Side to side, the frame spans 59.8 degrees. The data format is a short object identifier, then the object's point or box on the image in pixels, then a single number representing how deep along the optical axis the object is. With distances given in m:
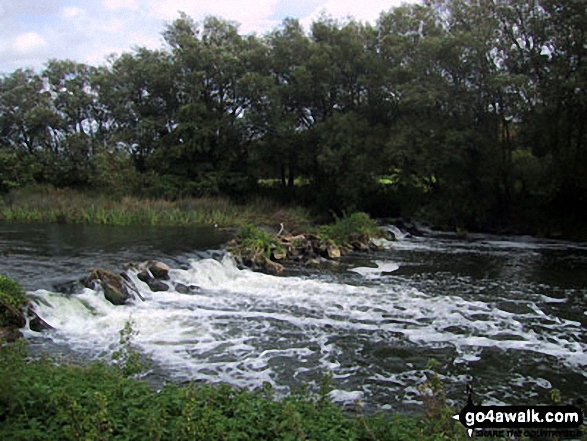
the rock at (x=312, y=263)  15.18
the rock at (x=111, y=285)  9.87
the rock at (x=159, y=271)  11.73
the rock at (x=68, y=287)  9.93
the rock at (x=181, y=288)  11.25
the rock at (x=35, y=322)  8.13
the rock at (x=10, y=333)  7.38
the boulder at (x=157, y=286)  11.06
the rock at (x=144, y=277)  11.23
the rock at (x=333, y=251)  16.54
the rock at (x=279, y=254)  15.62
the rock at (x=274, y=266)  14.07
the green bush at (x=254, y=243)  14.98
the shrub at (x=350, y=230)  18.20
